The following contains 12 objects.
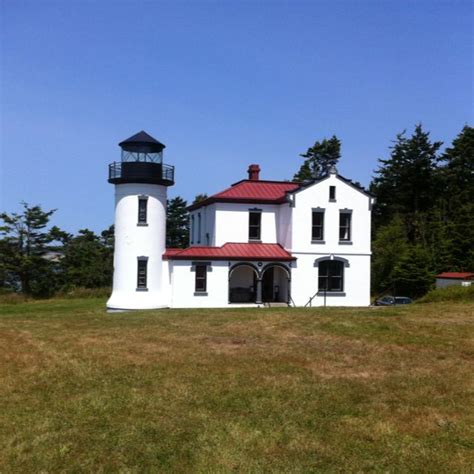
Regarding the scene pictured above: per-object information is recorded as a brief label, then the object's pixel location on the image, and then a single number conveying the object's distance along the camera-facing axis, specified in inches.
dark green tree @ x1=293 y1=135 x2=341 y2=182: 2667.3
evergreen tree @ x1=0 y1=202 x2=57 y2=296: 1872.7
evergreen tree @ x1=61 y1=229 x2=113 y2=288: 2048.5
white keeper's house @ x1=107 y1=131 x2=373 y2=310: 1148.5
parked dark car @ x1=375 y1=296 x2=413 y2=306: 1465.3
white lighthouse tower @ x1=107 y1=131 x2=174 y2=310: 1147.3
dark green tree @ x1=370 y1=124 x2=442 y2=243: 2415.1
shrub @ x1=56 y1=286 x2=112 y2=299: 1644.9
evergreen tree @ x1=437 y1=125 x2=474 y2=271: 1956.2
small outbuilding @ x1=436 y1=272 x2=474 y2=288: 1519.9
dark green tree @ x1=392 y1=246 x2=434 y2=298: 1727.4
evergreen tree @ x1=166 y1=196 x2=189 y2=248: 2465.6
